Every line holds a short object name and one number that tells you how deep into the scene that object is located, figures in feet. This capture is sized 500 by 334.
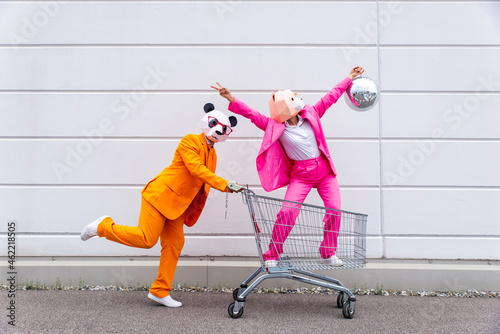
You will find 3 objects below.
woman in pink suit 11.73
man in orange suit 11.27
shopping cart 10.69
